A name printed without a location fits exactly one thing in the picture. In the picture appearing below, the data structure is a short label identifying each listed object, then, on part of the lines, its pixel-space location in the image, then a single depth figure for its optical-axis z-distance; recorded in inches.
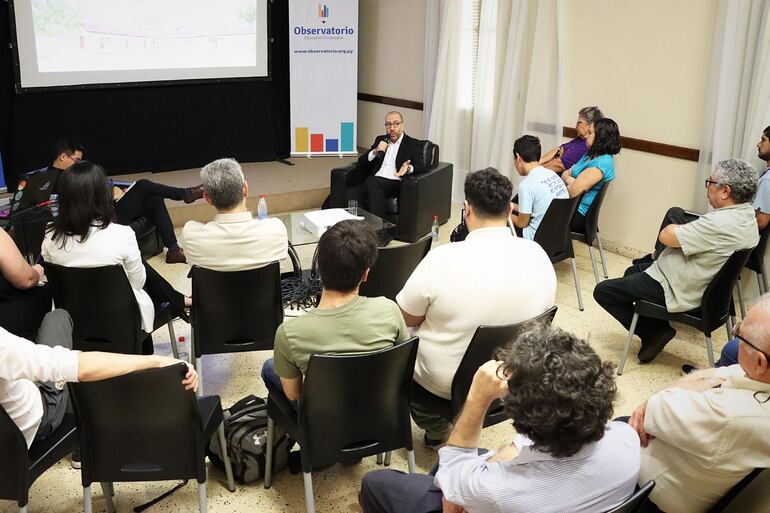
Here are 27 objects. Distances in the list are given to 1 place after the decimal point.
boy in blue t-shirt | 171.5
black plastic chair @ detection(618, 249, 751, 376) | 129.6
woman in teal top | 182.1
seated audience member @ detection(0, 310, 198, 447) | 75.5
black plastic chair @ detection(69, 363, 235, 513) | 81.4
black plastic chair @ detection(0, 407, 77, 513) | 79.9
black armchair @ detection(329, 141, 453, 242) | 219.9
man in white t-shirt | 97.0
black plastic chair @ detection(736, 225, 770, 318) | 159.4
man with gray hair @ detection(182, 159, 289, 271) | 124.5
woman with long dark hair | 118.5
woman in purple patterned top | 198.4
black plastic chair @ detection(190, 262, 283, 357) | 117.3
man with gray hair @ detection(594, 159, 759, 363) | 130.3
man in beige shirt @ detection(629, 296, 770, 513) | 67.8
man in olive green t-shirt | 88.4
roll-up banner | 293.3
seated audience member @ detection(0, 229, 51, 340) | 113.9
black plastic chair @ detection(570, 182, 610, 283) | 182.1
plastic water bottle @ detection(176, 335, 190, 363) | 148.7
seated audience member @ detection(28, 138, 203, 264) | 192.2
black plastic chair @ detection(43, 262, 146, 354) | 115.0
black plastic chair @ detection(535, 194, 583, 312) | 165.0
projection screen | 246.2
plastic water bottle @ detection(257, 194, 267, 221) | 173.8
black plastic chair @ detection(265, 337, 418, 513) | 85.4
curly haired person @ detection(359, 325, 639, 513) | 58.4
